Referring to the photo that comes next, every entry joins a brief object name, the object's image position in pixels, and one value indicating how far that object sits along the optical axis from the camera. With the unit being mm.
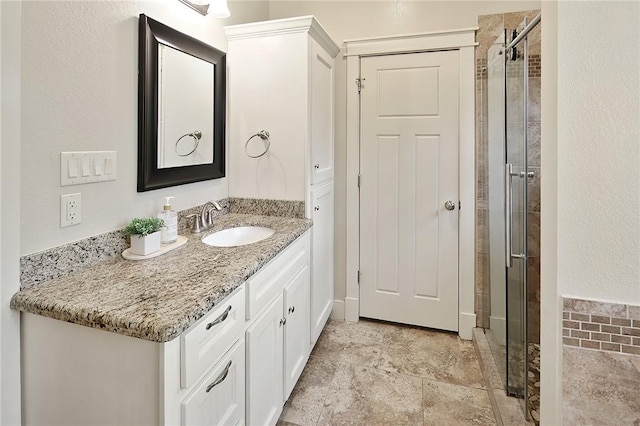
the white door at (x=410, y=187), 2557
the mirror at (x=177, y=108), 1564
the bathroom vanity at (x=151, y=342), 923
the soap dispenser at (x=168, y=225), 1584
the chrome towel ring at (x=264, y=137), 2223
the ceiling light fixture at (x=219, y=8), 1875
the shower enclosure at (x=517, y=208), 1662
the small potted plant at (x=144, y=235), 1423
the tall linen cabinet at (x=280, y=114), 2131
